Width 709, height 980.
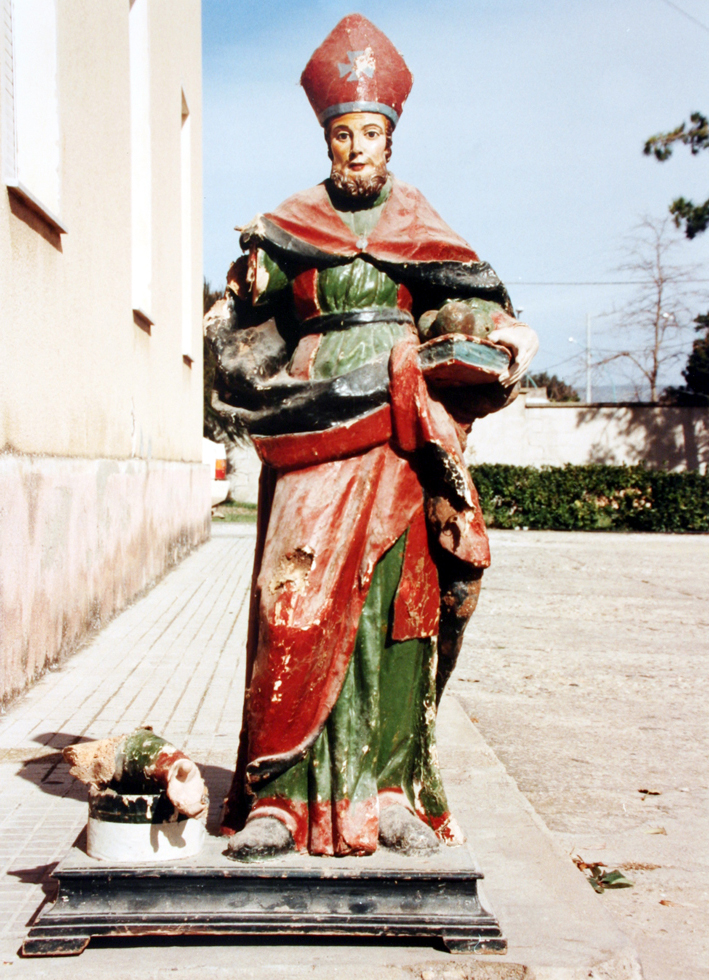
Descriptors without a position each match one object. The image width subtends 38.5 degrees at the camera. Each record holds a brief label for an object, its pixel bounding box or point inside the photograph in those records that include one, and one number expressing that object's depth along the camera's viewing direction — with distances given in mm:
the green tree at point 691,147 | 20250
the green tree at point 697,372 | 29172
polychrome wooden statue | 2768
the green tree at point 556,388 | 51947
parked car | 19869
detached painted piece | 2699
